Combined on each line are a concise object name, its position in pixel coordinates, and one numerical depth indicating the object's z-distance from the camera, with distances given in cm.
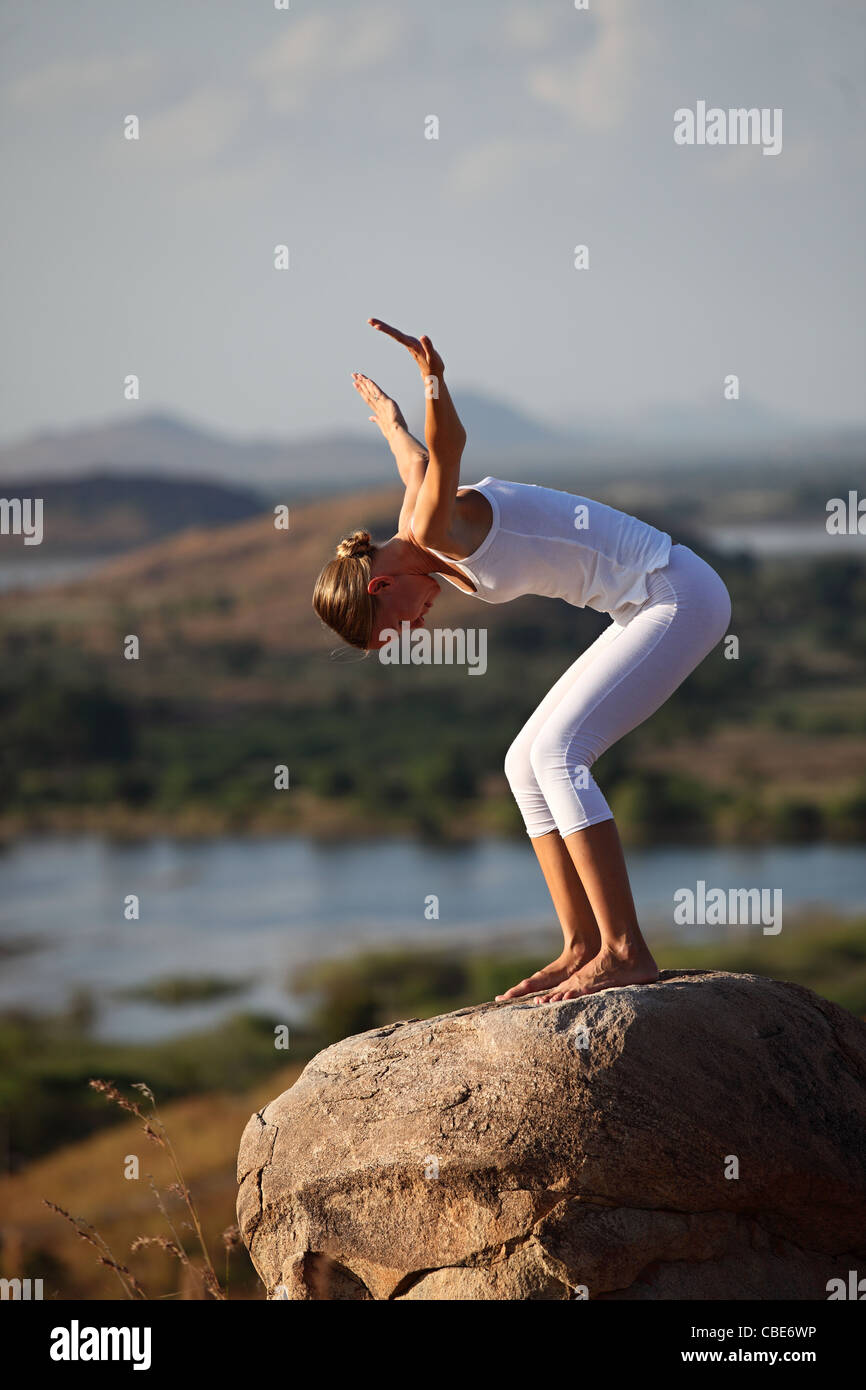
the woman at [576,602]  433
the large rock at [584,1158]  416
